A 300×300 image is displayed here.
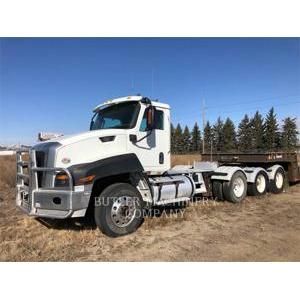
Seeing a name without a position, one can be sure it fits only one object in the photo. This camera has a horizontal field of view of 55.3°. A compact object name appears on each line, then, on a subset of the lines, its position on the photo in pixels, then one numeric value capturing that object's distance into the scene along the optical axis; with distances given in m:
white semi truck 5.01
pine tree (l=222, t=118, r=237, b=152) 65.25
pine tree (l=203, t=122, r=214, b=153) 65.98
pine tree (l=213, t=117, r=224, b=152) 67.18
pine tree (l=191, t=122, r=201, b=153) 66.91
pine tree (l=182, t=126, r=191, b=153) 70.11
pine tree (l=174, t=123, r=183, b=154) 66.38
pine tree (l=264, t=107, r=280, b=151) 53.28
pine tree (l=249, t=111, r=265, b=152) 56.18
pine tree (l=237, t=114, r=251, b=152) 60.03
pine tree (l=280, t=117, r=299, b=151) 48.84
